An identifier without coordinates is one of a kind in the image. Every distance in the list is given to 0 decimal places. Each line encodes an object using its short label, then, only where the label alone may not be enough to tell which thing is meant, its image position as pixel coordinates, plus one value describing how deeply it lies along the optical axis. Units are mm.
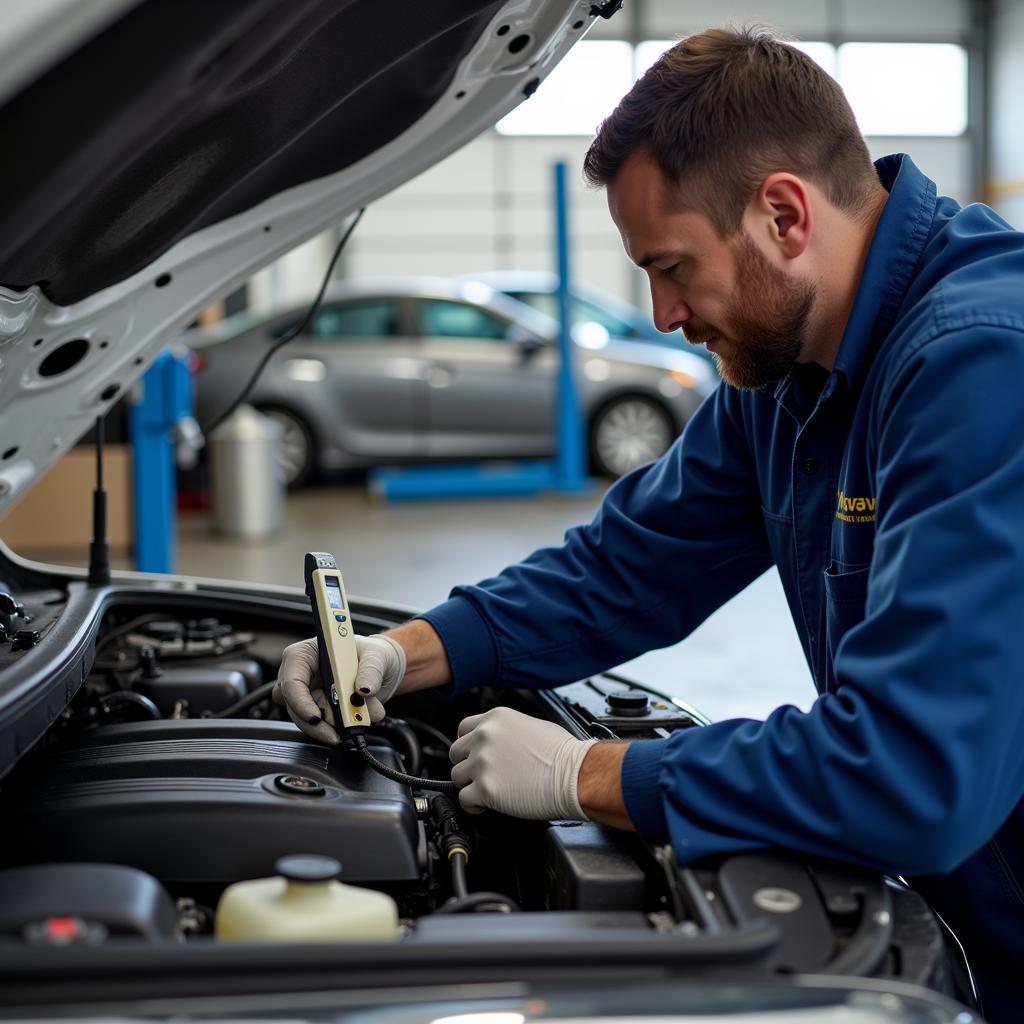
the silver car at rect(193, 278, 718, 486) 7484
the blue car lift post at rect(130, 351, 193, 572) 4984
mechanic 1007
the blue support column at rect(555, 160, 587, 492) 7477
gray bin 6418
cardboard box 5457
